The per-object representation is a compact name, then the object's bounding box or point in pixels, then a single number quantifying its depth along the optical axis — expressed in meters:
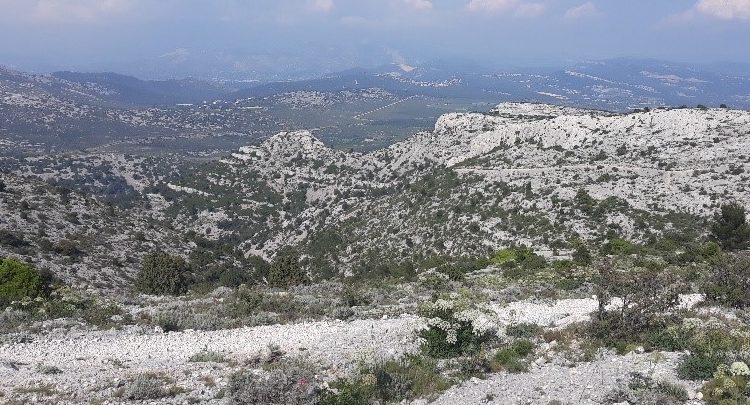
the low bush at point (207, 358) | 13.45
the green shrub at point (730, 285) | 16.41
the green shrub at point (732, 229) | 33.50
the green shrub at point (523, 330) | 14.79
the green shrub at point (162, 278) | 27.12
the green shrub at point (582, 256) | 30.41
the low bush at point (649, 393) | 9.58
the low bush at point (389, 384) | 10.23
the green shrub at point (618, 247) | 33.38
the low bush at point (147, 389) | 10.77
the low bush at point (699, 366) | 10.55
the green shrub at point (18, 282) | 19.70
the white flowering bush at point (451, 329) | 13.34
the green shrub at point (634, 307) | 13.42
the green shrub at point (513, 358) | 12.20
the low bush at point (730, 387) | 9.23
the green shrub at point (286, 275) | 29.03
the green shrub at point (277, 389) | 9.84
